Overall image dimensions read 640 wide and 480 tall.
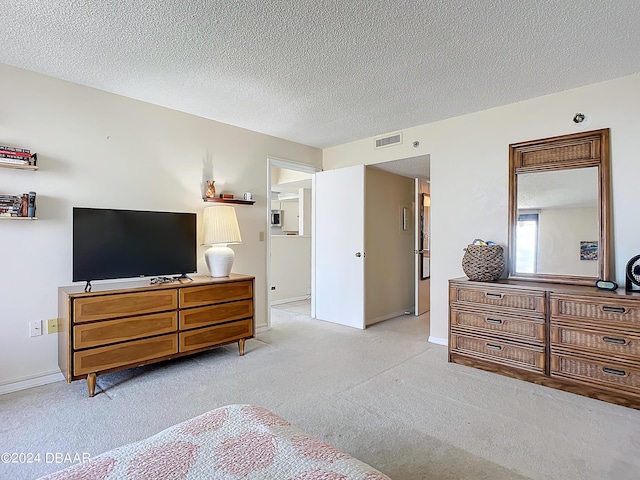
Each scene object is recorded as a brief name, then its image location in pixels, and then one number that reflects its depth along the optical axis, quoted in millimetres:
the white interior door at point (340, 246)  4398
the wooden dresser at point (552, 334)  2369
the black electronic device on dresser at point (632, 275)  2518
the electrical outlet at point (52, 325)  2771
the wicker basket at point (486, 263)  3110
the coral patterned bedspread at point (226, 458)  934
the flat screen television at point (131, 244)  2727
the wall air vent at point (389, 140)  4086
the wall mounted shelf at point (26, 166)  2478
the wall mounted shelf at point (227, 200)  3638
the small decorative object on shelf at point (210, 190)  3625
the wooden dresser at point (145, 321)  2465
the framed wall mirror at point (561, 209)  2840
